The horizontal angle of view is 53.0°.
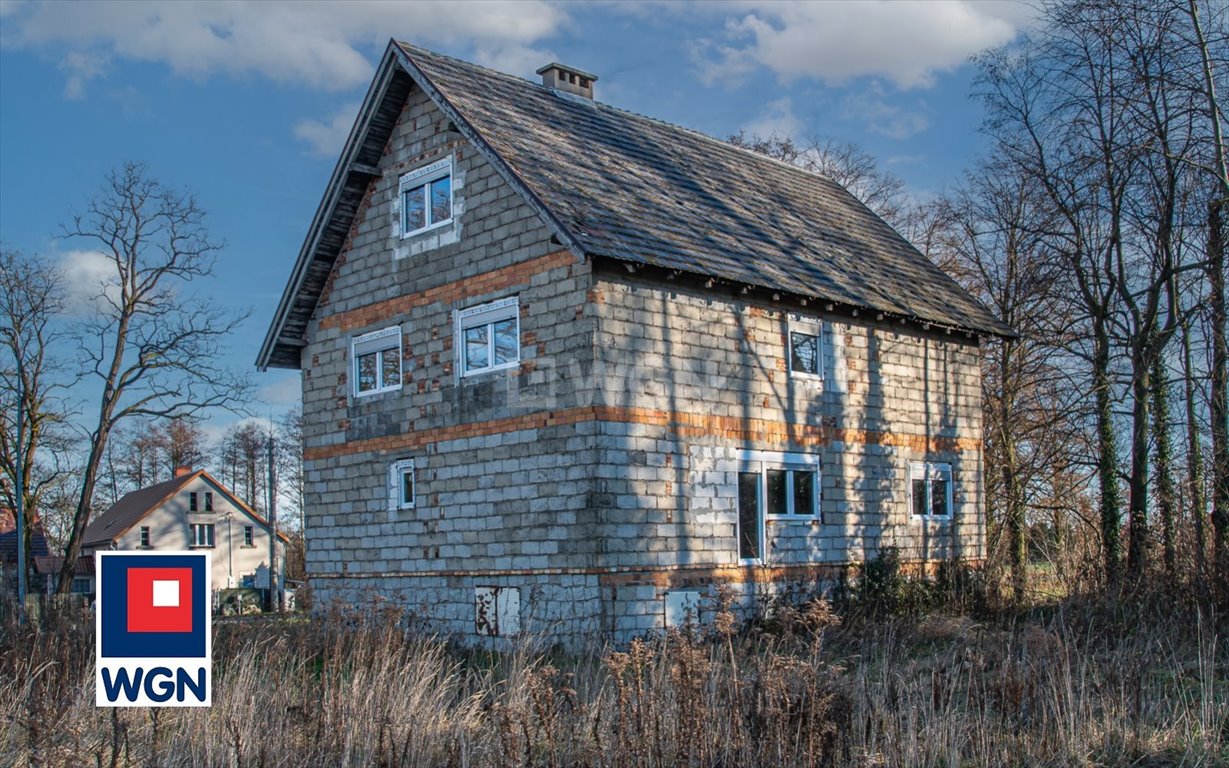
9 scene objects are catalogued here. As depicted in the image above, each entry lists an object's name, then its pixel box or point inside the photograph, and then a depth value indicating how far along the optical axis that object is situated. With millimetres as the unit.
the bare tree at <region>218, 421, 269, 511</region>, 78812
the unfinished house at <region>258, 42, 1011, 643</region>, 18359
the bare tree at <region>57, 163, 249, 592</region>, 38531
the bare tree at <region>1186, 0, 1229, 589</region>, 18812
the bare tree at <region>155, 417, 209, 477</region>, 76000
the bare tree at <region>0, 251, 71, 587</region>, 39531
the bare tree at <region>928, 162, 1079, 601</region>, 26891
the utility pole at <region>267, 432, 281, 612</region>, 50281
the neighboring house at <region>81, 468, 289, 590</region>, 64125
